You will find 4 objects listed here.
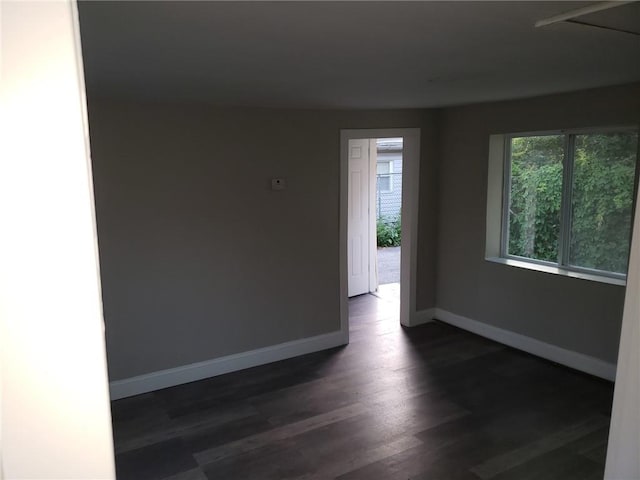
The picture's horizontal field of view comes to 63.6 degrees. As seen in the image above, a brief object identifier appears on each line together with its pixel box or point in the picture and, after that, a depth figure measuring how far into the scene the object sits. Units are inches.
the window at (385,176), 470.9
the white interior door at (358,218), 250.8
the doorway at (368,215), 187.3
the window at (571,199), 153.2
